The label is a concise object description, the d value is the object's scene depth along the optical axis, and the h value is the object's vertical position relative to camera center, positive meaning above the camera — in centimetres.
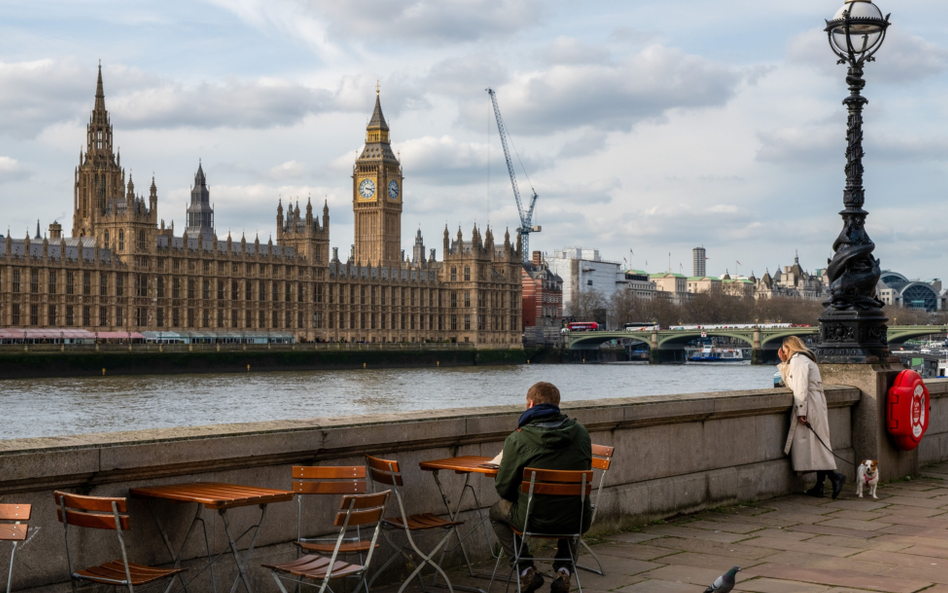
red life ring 941 -73
